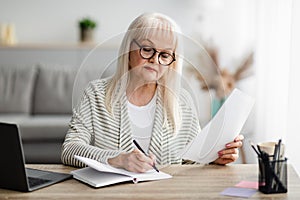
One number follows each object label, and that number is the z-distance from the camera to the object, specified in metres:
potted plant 5.68
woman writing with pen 2.01
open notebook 1.91
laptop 1.81
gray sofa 4.59
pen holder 1.82
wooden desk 1.79
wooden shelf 5.67
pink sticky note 1.90
